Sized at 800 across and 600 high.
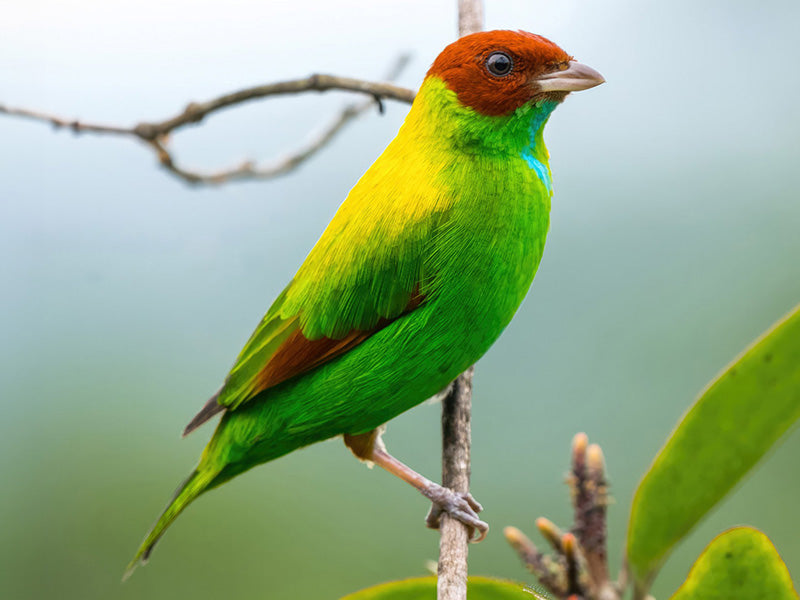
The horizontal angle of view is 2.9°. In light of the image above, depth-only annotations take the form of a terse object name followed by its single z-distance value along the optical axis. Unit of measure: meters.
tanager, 2.78
